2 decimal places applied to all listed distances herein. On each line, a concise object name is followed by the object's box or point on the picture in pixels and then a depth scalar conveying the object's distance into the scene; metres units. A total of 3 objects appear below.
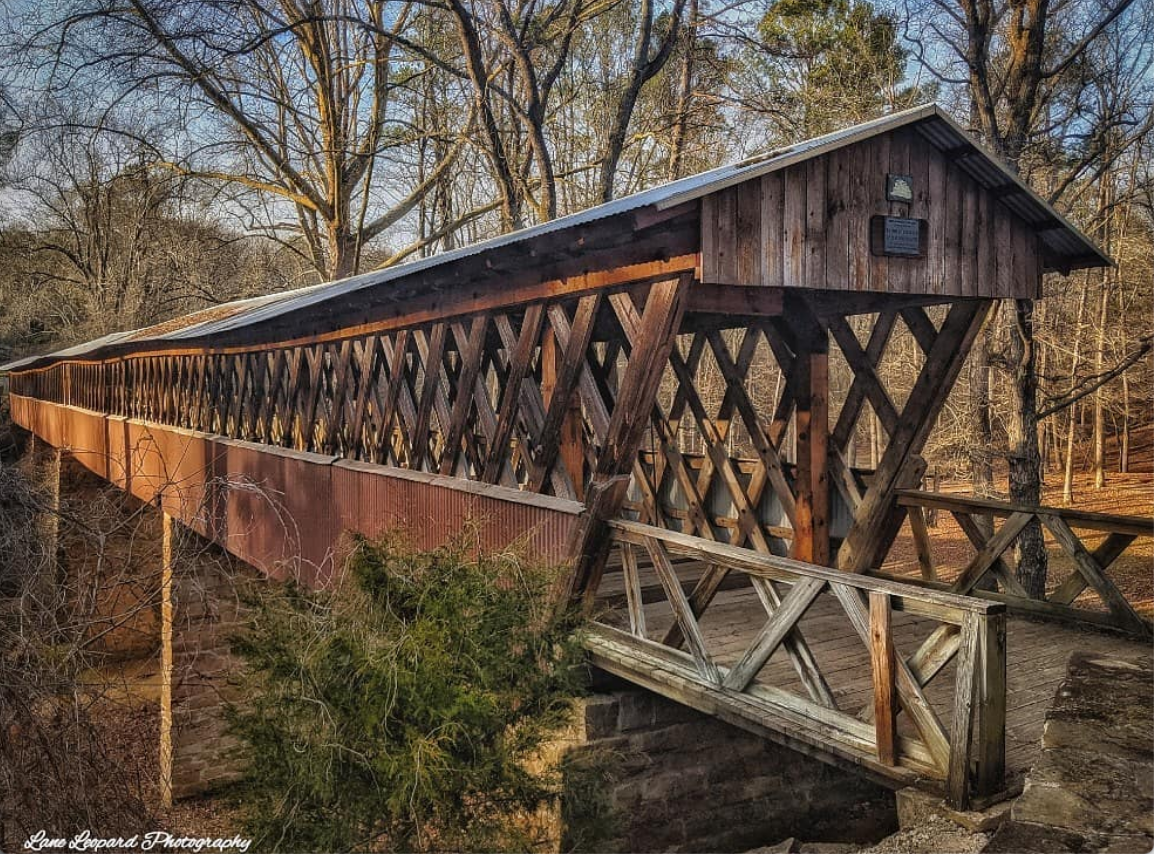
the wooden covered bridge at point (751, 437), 4.55
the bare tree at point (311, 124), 18.14
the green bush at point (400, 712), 4.23
